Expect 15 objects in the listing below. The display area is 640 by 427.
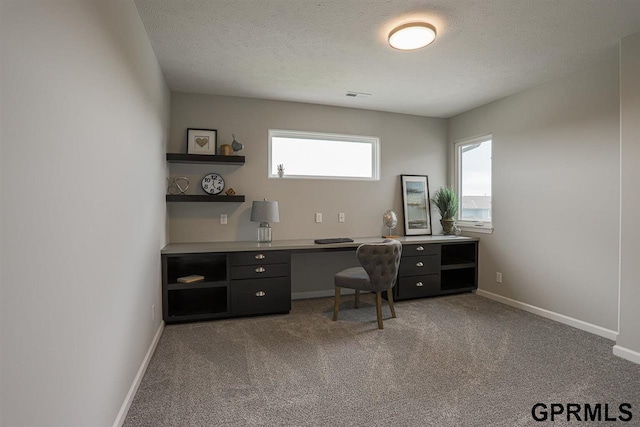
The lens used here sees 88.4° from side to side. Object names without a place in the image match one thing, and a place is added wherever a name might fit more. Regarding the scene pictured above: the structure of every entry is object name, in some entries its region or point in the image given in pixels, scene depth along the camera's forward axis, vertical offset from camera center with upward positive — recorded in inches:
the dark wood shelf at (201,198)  140.5 +4.5
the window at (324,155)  169.2 +28.2
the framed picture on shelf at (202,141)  151.1 +31.0
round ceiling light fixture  93.9 +50.6
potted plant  185.6 -0.7
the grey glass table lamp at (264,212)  148.9 -1.9
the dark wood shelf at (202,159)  140.9 +21.9
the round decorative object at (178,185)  148.8 +10.7
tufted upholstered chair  124.6 -25.2
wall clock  154.1 +11.4
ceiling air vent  154.3 +53.7
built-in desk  131.3 -29.2
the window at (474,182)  172.9 +13.8
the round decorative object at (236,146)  149.9 +28.3
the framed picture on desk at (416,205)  187.6 +1.2
